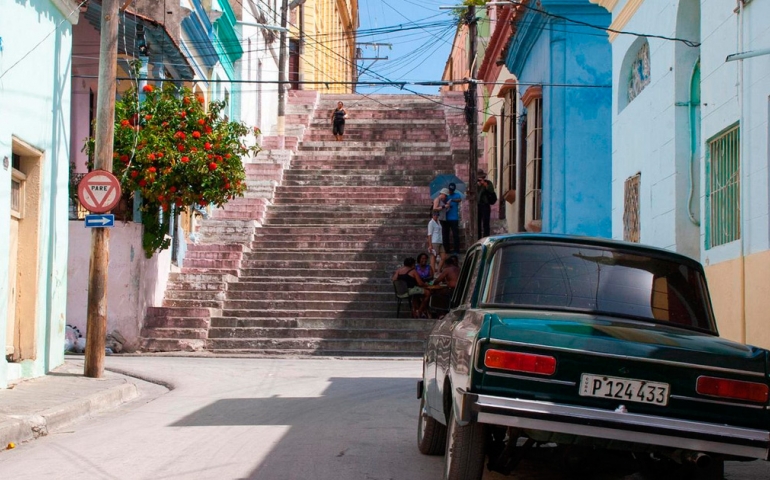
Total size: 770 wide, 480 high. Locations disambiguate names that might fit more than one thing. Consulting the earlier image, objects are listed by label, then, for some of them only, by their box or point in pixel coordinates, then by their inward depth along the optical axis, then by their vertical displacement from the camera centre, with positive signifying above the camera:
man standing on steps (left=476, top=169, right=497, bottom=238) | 26.70 +1.67
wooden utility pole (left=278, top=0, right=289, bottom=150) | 35.87 +6.35
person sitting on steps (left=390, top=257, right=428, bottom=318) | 22.16 -0.13
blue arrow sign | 14.60 +0.61
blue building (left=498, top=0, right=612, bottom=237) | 23.27 +3.32
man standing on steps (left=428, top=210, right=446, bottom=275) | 24.39 +0.79
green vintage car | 5.88 -0.62
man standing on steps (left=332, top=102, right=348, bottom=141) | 33.16 +4.44
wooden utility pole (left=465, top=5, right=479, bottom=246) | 25.73 +2.93
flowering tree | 20.17 +2.09
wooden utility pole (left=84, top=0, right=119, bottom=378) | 14.67 +1.37
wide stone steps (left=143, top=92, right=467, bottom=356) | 21.25 +0.44
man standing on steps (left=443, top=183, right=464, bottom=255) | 25.39 +1.14
